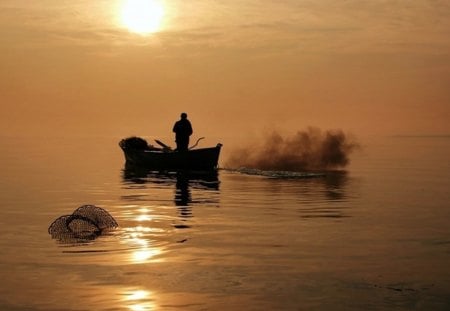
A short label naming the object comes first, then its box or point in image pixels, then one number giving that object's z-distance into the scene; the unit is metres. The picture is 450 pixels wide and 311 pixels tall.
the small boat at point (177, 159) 47.72
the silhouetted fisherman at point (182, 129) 45.69
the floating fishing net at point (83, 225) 19.92
